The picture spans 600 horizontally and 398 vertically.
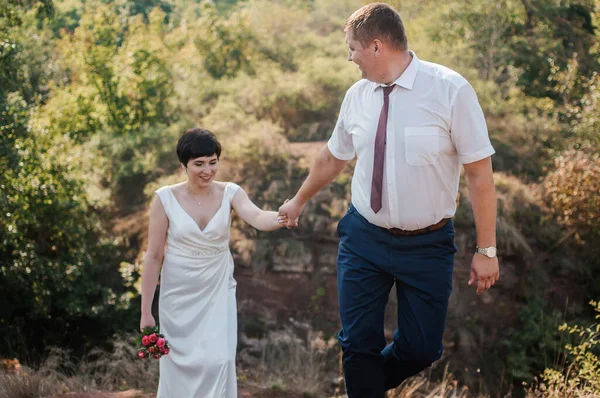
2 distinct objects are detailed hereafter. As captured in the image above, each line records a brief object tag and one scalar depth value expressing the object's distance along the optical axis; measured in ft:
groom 11.56
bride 13.19
